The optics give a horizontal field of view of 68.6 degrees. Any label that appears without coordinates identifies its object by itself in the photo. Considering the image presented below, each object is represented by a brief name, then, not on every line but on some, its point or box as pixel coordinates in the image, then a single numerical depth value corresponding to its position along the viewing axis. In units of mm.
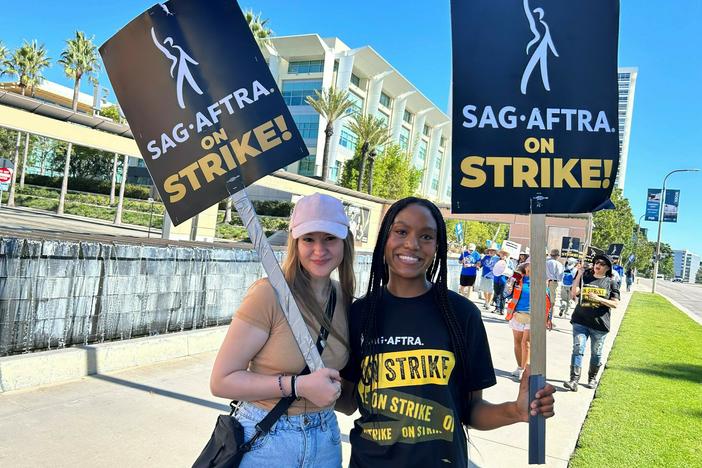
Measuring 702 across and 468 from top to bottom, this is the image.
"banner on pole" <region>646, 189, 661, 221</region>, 37719
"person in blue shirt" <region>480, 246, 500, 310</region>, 15633
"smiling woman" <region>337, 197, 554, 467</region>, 1866
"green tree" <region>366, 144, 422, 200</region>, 55781
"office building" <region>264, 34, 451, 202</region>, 57781
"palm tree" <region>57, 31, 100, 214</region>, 48406
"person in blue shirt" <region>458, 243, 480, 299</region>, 14312
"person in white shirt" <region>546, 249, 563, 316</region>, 10789
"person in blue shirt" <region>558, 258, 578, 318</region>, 17200
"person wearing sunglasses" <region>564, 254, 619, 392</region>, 6970
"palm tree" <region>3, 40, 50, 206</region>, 51500
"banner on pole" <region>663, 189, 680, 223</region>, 38281
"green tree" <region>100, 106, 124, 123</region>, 56875
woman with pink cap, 1744
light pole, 35006
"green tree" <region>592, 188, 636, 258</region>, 49719
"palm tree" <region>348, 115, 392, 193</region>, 47188
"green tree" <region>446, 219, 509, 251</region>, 81750
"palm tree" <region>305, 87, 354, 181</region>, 41906
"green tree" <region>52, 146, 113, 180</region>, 51322
